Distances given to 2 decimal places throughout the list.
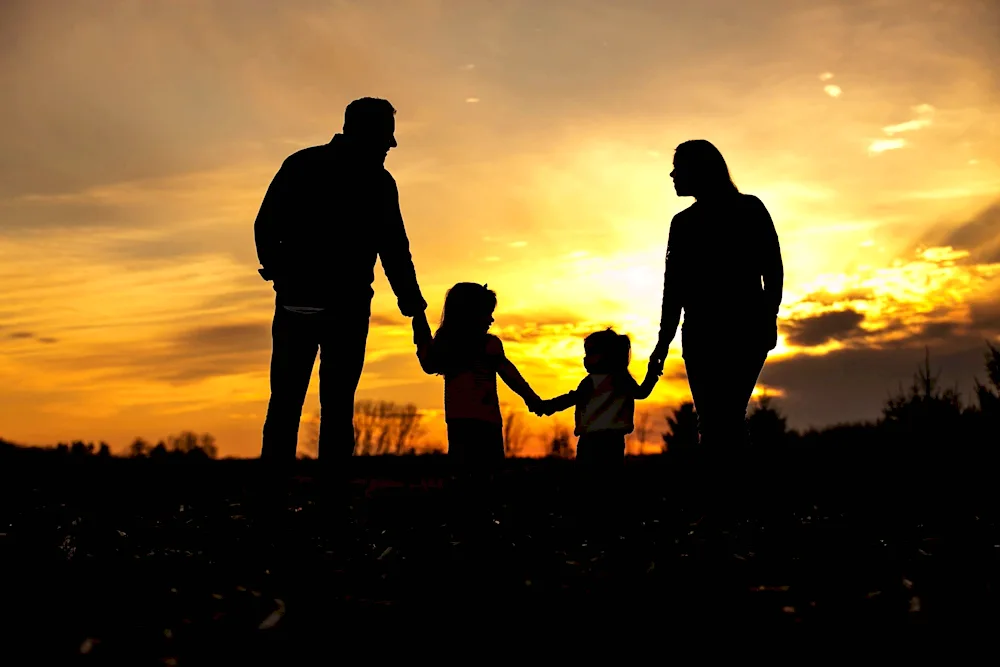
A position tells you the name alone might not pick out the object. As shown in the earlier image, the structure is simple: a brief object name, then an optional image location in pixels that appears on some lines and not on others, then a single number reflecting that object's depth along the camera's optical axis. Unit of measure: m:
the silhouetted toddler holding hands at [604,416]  8.45
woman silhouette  7.09
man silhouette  6.92
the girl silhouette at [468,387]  7.64
